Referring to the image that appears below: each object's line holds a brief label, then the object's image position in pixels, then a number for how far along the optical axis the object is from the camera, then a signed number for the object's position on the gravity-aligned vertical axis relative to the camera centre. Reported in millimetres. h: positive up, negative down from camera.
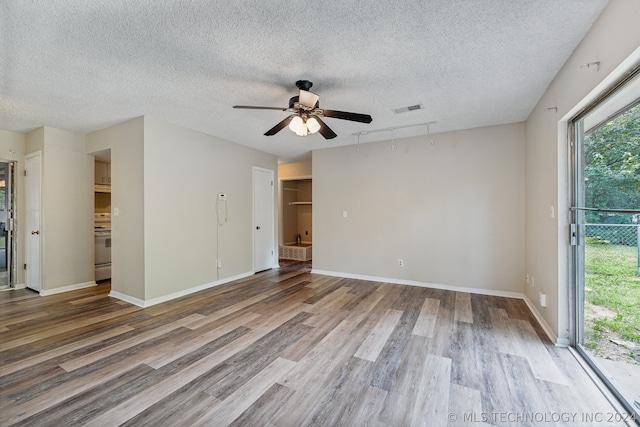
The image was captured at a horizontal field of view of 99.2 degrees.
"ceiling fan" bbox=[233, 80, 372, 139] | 2496 +994
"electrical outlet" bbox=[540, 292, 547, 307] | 2854 -915
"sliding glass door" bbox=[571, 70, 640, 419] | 1756 -181
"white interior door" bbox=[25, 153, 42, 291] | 4242 -106
